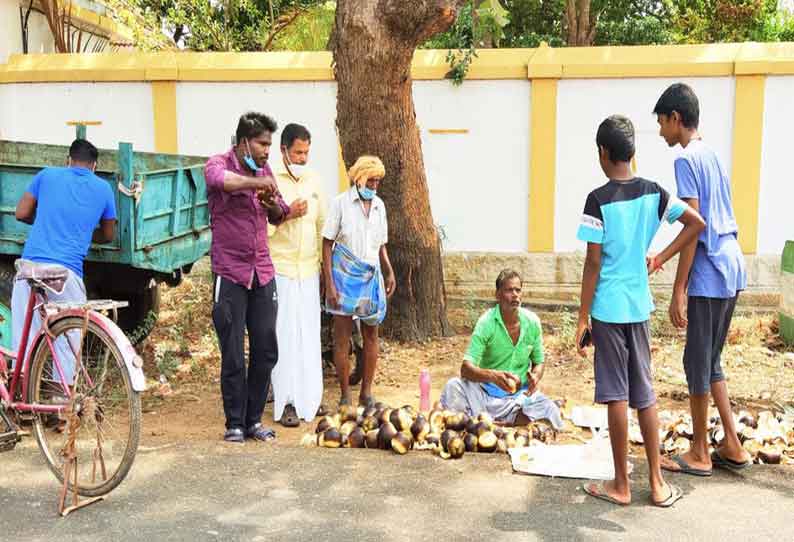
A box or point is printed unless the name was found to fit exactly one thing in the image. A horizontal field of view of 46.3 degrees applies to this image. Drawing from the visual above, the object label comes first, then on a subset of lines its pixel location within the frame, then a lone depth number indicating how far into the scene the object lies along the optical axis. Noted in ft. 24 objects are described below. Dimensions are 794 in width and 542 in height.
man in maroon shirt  17.47
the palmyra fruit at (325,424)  18.07
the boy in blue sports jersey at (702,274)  14.76
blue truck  20.88
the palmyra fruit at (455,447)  16.29
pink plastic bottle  20.22
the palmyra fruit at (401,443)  16.63
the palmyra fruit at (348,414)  18.54
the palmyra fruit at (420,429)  17.08
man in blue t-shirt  17.94
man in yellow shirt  19.54
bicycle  13.91
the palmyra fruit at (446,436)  16.51
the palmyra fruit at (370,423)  17.81
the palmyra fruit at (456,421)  17.71
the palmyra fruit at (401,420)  17.36
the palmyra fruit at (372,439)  17.29
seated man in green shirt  18.76
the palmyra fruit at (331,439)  17.51
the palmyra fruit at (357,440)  17.49
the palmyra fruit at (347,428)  17.80
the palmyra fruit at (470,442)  16.93
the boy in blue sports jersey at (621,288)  13.74
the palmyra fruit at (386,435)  16.99
